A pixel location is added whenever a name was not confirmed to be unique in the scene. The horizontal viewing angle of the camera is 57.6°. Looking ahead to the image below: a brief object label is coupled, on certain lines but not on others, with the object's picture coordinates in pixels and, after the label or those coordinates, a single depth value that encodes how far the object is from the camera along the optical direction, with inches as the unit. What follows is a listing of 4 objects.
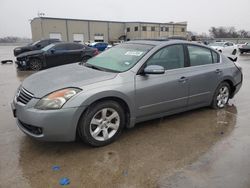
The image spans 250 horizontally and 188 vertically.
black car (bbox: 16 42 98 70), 423.2
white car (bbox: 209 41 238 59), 817.5
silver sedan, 115.0
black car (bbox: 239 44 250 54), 996.5
